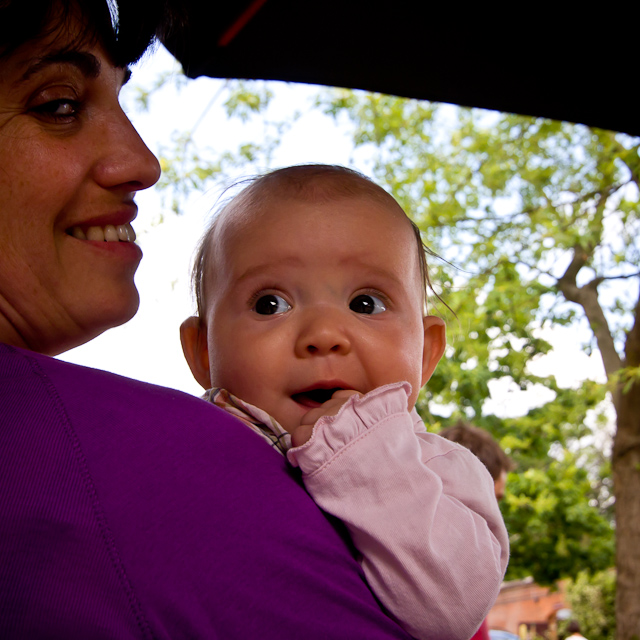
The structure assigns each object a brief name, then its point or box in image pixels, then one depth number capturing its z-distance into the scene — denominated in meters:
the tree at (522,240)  5.42
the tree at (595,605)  10.40
